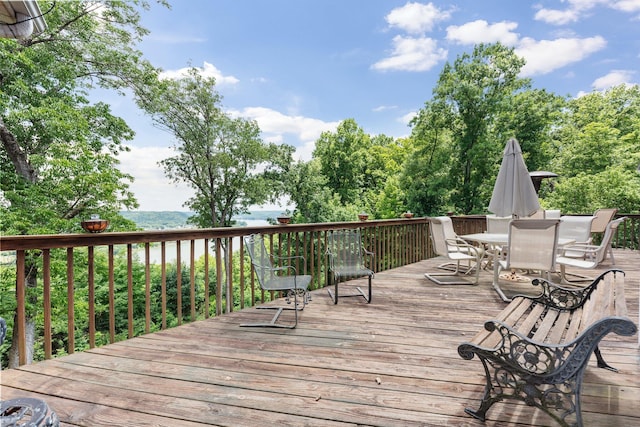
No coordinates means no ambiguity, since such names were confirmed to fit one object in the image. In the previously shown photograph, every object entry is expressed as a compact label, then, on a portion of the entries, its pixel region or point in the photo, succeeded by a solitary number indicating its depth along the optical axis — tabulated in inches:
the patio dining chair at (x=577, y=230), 216.9
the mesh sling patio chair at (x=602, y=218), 282.0
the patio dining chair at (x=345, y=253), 163.9
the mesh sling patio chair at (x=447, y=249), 191.3
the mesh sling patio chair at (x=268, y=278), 125.8
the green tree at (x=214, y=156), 644.1
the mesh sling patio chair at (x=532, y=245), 145.6
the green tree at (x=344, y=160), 942.4
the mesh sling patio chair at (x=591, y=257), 156.1
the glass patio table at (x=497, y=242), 162.8
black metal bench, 57.3
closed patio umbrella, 178.4
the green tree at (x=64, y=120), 350.0
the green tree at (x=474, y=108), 643.5
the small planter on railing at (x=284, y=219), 163.2
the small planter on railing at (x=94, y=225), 101.3
